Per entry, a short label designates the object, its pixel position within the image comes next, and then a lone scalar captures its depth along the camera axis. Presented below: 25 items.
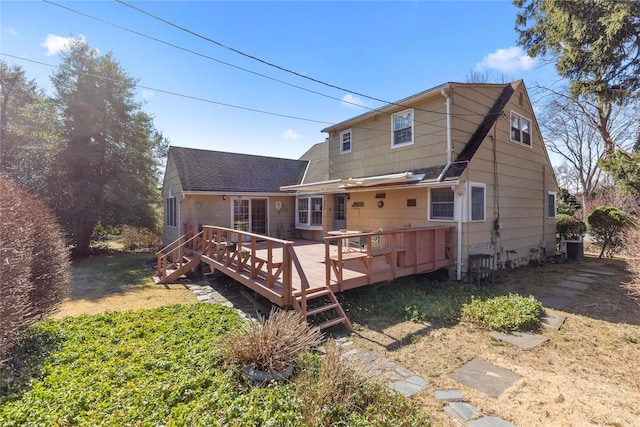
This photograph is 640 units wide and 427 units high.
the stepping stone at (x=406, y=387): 3.45
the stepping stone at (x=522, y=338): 4.71
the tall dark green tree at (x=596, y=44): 7.55
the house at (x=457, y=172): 8.27
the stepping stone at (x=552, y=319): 5.41
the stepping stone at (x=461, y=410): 3.02
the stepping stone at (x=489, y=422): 2.89
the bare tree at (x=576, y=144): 24.08
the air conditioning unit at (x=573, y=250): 11.45
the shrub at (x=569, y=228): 13.19
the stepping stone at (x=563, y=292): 7.26
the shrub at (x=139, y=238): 18.48
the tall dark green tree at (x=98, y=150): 14.97
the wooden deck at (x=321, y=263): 5.29
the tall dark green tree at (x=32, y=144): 14.25
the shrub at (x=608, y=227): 11.17
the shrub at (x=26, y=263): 3.71
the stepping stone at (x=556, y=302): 6.52
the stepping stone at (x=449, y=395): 3.31
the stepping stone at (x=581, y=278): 8.53
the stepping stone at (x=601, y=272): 9.22
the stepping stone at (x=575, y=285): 7.79
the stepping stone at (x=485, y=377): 3.54
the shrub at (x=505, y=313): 5.29
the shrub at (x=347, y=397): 2.77
